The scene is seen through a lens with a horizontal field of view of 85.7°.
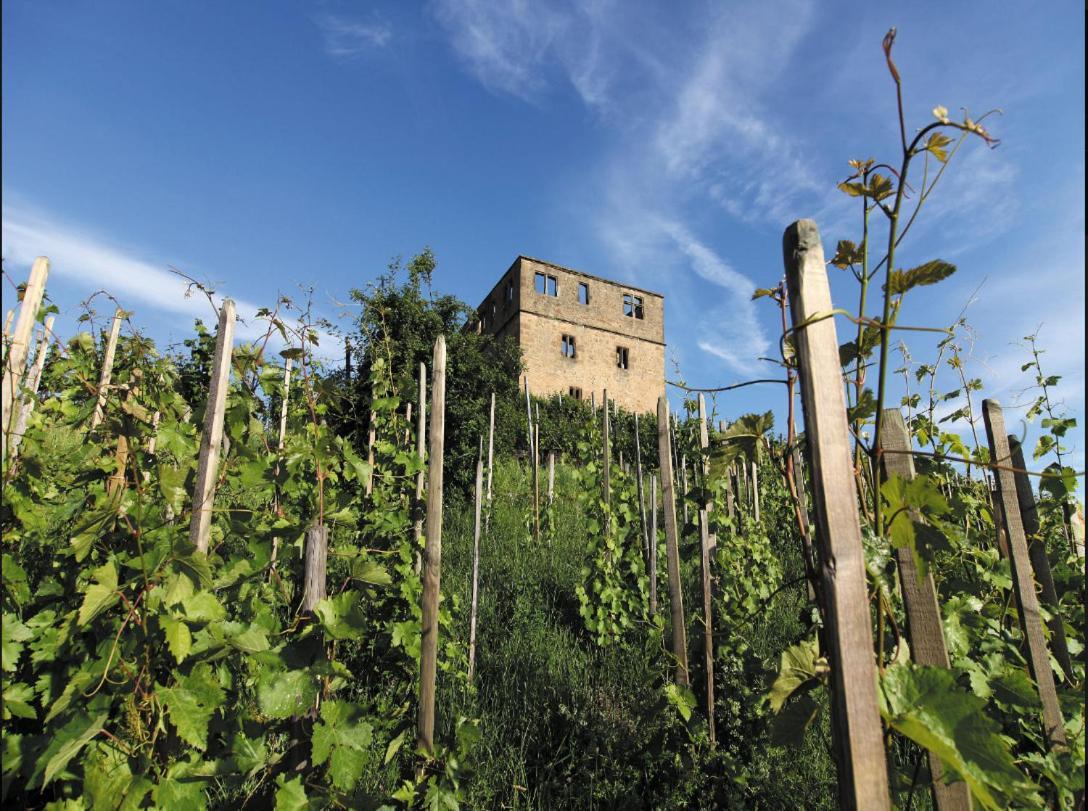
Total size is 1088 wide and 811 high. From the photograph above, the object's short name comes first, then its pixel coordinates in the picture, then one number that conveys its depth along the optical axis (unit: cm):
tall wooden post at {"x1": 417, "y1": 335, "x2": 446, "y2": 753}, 230
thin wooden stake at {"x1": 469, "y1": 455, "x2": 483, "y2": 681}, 363
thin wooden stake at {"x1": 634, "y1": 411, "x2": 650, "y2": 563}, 522
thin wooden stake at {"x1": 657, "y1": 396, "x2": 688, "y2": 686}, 315
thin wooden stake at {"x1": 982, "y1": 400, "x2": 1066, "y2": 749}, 211
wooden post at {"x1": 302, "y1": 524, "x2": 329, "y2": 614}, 209
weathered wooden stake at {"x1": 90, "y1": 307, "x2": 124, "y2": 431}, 411
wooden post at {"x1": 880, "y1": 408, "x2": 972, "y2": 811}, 135
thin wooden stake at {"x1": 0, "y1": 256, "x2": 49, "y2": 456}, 247
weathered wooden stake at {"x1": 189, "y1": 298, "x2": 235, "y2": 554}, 202
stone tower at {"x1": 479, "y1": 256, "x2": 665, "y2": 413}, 2489
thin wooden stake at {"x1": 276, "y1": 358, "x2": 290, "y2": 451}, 325
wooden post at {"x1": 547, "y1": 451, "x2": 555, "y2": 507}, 770
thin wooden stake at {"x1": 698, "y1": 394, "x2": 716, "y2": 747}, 295
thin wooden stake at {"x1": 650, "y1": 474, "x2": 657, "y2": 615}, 448
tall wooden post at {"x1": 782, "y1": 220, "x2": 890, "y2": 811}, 95
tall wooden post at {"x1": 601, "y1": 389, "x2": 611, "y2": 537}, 496
